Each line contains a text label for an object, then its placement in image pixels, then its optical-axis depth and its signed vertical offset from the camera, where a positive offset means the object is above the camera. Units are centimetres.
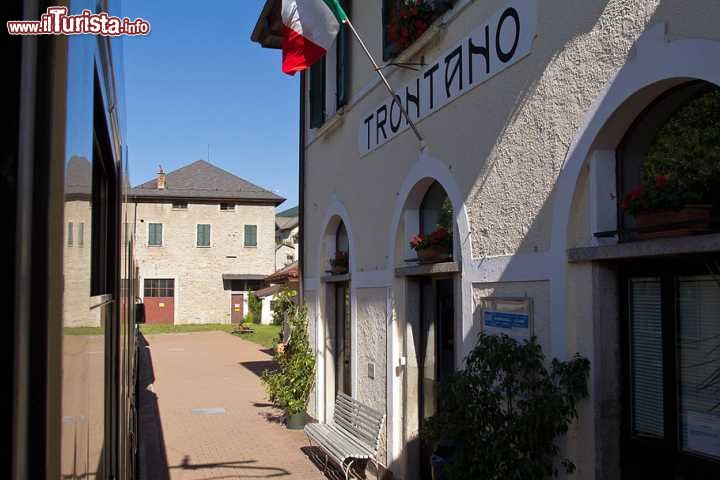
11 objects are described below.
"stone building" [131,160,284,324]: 3984 +178
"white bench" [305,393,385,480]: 730 -178
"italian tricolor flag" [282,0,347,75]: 676 +243
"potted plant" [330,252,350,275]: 960 +21
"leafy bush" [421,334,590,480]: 409 -80
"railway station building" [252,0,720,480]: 359 +44
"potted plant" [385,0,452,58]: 643 +240
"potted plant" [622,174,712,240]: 338 +34
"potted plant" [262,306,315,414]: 1054 -145
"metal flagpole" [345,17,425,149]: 632 +140
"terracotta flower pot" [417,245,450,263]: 639 +22
